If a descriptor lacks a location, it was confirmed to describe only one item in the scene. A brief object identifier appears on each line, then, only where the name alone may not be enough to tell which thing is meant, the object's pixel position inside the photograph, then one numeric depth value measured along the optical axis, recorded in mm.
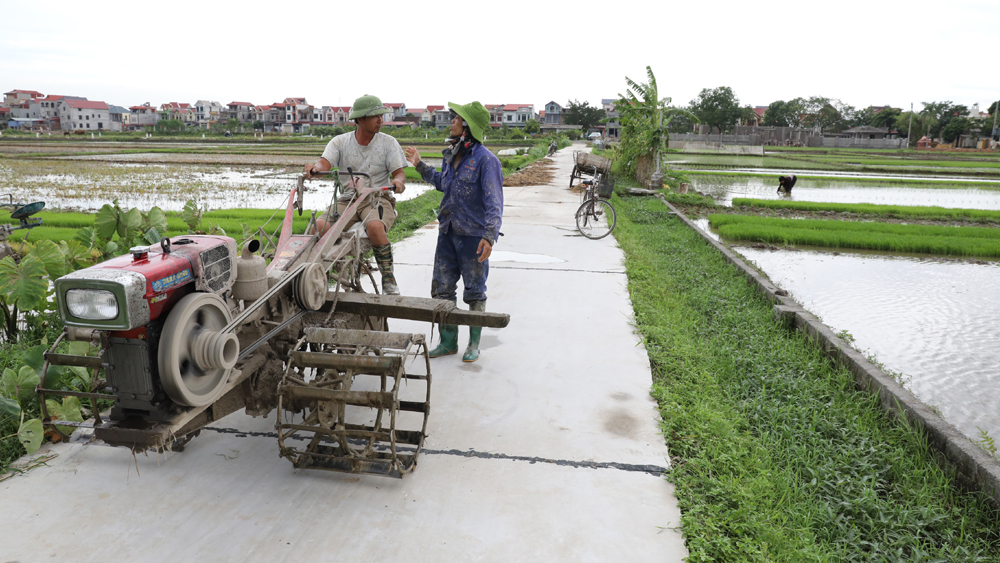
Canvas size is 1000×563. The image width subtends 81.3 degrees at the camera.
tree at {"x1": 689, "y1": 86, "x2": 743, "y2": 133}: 69312
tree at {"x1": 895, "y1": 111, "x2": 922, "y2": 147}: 66250
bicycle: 9406
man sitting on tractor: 4043
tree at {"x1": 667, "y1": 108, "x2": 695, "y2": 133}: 74125
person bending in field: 17703
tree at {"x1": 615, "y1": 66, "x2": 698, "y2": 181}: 16250
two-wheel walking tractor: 2150
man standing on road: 3973
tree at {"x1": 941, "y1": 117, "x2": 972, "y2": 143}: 61812
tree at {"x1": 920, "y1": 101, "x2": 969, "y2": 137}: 64688
